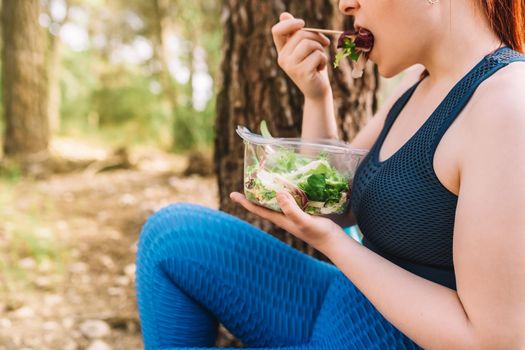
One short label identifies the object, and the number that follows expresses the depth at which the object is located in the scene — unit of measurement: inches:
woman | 33.4
